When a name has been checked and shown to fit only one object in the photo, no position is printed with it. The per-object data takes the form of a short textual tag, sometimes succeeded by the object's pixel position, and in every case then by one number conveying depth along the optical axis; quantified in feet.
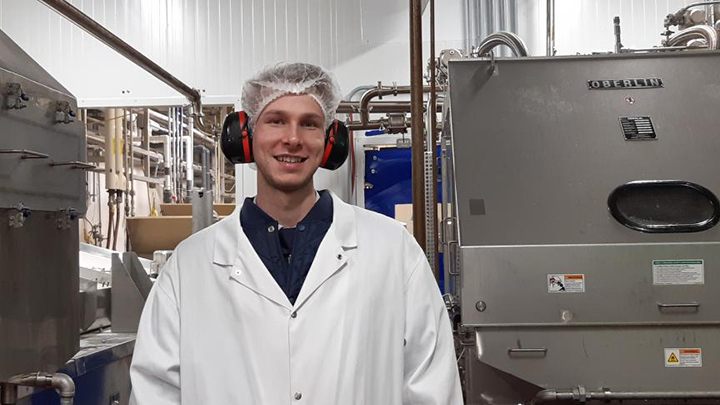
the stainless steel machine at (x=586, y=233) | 5.19
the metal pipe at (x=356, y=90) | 12.71
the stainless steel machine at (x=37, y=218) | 4.15
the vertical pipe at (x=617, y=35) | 7.03
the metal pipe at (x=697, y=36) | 7.39
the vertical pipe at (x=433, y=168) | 6.55
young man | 3.82
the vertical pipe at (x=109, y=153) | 15.07
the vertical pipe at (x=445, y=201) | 7.09
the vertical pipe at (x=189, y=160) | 16.92
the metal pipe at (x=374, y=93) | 10.87
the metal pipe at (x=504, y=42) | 7.13
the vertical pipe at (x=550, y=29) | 7.87
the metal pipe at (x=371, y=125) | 11.00
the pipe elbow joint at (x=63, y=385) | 4.47
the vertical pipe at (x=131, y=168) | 16.71
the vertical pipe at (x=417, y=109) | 5.93
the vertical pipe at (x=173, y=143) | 16.60
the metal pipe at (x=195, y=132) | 19.22
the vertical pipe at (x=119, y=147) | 15.25
